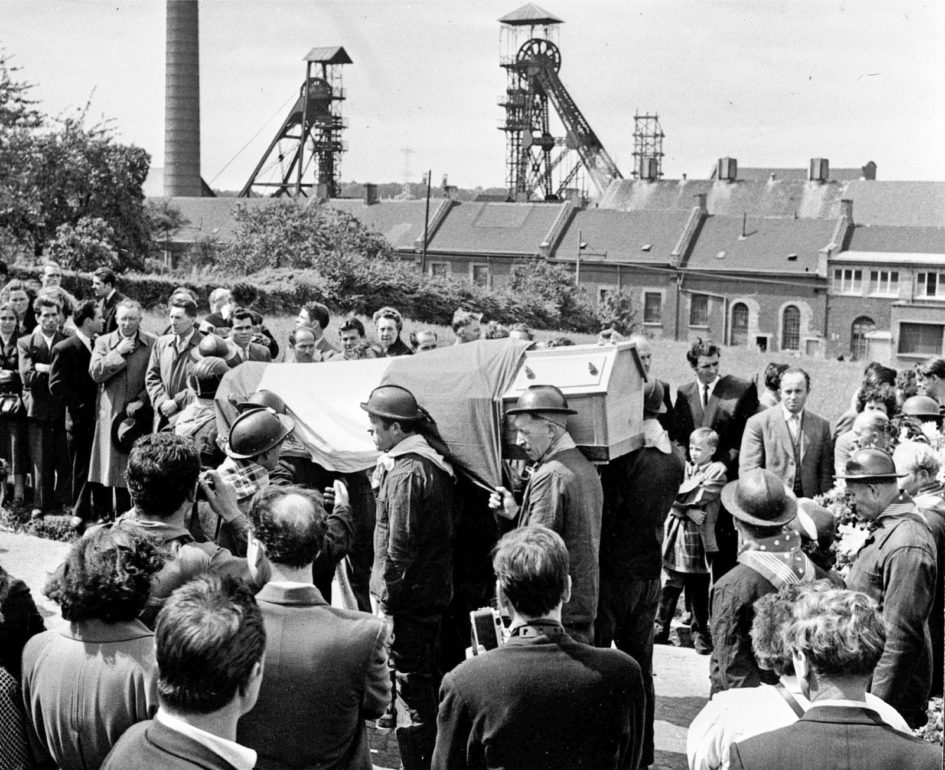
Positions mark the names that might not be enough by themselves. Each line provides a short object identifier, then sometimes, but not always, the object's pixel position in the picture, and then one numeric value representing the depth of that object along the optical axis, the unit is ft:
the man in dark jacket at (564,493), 16.49
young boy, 23.99
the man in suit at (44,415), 29.19
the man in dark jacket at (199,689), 8.34
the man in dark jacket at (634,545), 18.62
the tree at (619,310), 206.08
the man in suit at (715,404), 26.45
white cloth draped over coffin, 18.45
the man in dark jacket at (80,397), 28.66
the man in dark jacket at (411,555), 16.76
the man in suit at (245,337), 28.53
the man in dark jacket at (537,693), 10.62
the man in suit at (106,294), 31.66
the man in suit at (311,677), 11.18
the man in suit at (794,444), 25.22
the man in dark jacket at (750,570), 14.02
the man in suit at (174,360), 26.81
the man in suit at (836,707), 9.37
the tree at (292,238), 157.28
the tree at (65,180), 106.01
